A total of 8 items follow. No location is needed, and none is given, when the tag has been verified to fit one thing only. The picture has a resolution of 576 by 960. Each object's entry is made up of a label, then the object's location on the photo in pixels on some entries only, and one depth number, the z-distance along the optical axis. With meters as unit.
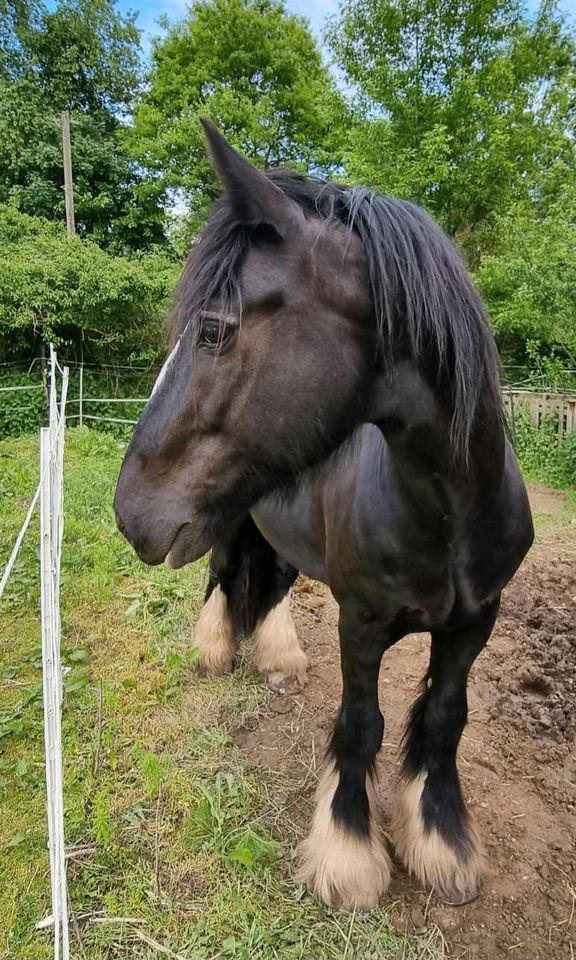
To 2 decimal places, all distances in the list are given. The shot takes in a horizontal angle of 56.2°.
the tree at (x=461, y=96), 11.46
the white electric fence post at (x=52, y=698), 1.47
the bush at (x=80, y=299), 10.51
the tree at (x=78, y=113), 15.39
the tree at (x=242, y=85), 15.88
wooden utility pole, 13.52
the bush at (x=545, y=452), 8.11
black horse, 1.07
